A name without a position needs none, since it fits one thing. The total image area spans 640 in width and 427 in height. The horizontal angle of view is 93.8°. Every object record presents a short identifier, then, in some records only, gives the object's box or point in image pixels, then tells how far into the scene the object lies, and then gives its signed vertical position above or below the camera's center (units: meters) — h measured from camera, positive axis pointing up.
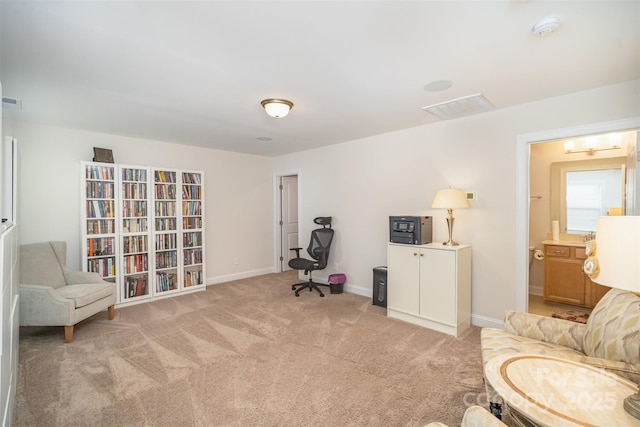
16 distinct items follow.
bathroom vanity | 3.76 -0.85
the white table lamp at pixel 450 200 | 3.21 +0.13
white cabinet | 3.12 -0.81
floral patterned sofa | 1.56 -0.76
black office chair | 4.62 -0.64
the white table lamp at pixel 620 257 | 1.12 -0.17
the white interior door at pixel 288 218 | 6.18 -0.13
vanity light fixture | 3.88 +0.90
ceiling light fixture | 2.84 +1.01
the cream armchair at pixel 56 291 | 2.96 -0.85
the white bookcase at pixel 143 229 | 3.96 -0.24
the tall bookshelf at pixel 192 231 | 4.75 -0.30
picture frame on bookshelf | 4.00 +0.77
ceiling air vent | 2.87 +1.09
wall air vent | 2.81 +1.06
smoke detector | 1.69 +1.08
